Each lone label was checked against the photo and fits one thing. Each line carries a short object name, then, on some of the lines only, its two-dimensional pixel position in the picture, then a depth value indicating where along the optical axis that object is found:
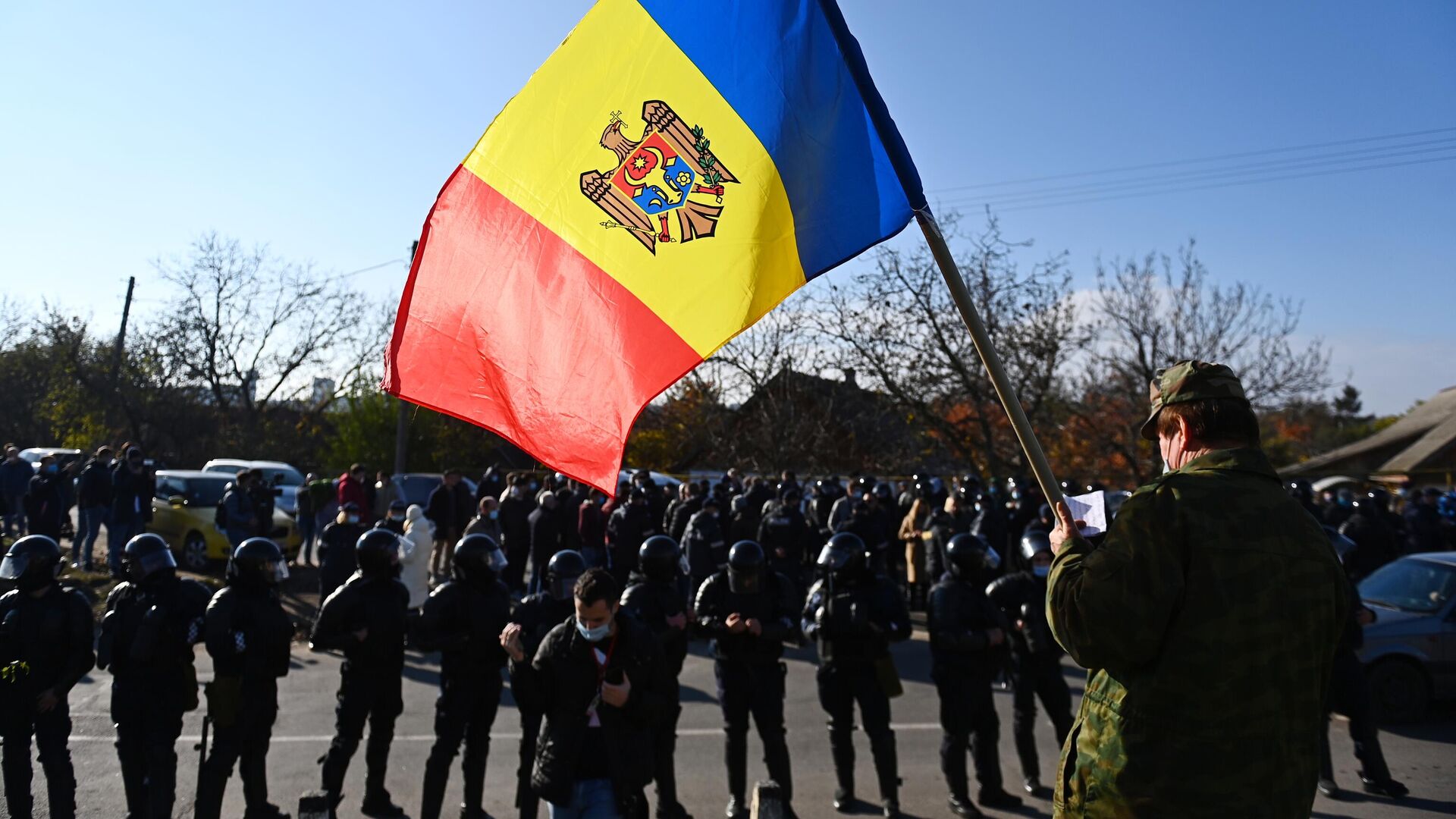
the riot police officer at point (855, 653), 6.39
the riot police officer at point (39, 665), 5.46
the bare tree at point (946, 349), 22.31
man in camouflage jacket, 2.15
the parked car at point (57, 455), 20.42
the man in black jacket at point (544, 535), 13.29
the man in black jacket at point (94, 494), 14.36
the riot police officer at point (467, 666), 6.12
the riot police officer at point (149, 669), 5.52
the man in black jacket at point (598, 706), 4.26
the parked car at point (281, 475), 20.73
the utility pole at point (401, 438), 22.91
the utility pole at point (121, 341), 32.47
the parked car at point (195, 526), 16.17
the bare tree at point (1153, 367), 24.59
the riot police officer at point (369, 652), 6.16
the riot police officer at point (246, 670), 5.67
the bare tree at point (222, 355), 34.53
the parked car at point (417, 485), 21.83
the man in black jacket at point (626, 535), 13.52
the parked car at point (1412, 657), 8.85
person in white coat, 11.30
